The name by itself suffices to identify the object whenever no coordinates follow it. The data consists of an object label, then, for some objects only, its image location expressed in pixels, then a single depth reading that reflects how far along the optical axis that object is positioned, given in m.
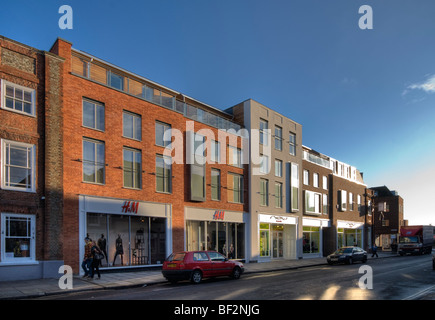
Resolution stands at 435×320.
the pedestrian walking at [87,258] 15.88
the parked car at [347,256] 26.70
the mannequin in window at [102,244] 19.02
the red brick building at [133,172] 18.45
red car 15.20
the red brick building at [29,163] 15.86
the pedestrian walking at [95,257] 15.91
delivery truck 40.91
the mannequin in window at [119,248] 19.84
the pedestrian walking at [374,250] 36.63
